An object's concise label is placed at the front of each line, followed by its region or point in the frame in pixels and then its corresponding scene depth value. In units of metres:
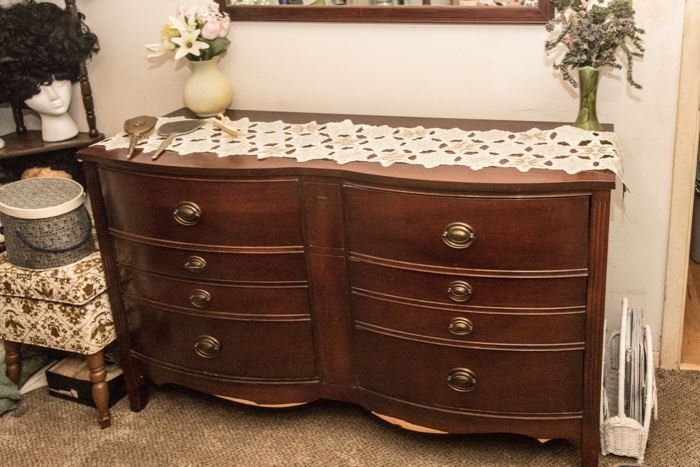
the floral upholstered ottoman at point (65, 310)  2.61
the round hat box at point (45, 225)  2.58
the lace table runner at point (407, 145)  2.16
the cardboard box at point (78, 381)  2.83
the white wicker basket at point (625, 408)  2.38
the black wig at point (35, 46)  2.84
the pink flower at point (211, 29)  2.63
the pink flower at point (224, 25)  2.69
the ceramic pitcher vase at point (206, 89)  2.73
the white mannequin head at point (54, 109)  2.95
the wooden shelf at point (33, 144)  2.96
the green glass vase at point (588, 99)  2.31
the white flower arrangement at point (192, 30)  2.64
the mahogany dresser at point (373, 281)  2.09
